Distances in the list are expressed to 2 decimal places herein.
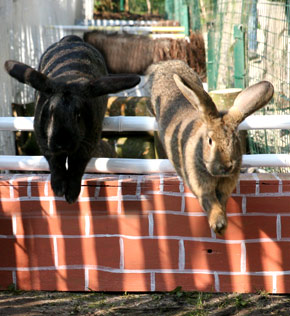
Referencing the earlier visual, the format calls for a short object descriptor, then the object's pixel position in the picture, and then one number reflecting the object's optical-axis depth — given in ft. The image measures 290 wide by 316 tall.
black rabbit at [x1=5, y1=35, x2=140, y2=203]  16.96
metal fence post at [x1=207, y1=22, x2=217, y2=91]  48.07
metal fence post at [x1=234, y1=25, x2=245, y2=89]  35.84
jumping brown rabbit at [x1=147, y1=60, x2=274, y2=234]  16.27
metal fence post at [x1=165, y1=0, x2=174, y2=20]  101.99
